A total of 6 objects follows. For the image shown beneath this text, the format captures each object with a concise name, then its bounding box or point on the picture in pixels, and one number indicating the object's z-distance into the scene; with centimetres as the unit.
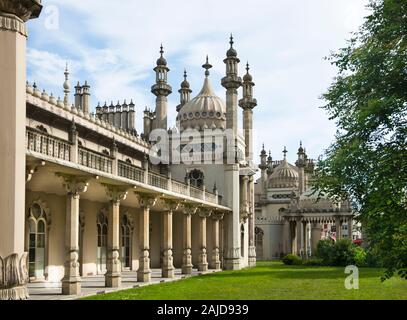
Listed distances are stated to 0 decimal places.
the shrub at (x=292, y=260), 4950
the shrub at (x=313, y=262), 4819
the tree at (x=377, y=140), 1327
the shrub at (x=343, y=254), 4672
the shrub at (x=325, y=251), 4753
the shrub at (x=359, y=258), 4584
